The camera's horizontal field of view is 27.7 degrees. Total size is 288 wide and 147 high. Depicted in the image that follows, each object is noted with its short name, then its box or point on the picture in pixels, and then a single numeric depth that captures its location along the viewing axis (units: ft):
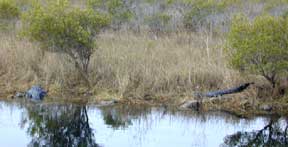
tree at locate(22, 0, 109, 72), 41.50
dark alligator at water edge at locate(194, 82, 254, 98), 39.68
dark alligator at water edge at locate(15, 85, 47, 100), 40.65
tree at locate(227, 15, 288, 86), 37.73
